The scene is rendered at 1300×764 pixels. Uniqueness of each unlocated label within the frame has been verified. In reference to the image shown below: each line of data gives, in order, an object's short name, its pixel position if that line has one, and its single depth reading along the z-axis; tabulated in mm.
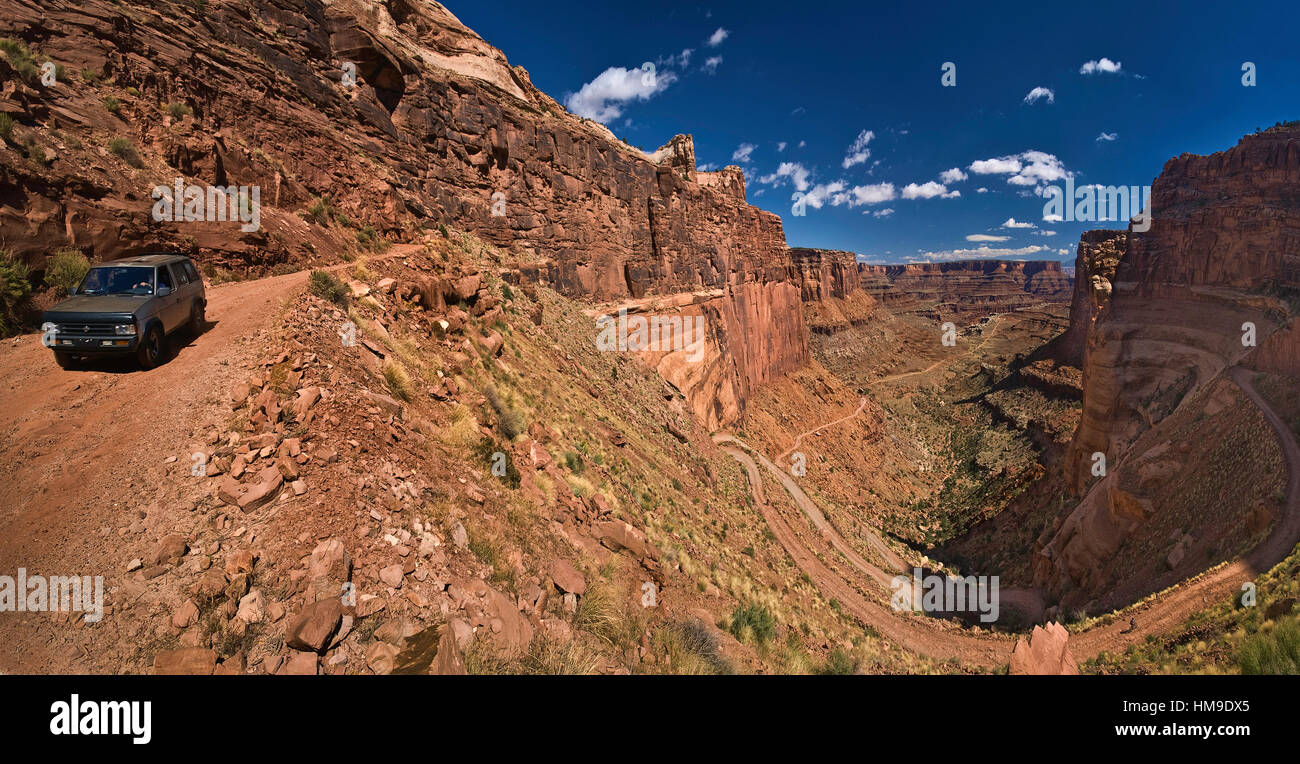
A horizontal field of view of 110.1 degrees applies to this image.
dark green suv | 6297
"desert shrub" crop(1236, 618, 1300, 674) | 7262
